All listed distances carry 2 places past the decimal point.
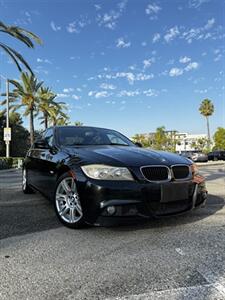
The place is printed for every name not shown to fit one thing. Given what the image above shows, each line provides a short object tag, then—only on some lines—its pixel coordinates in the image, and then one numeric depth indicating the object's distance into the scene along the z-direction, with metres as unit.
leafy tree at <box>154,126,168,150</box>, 54.23
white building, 61.09
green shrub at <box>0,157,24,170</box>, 14.85
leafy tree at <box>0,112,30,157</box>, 28.73
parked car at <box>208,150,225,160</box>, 27.16
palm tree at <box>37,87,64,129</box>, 23.65
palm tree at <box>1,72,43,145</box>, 21.65
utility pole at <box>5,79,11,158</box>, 17.50
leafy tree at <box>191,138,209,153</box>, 56.72
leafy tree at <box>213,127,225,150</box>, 43.17
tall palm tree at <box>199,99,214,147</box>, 43.44
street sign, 16.00
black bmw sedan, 2.48
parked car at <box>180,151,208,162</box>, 21.32
